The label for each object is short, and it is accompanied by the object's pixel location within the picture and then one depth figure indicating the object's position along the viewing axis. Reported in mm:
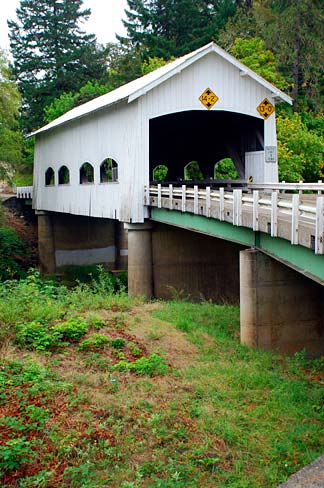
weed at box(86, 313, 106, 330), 12875
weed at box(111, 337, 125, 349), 12039
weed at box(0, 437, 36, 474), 7848
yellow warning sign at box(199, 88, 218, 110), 21281
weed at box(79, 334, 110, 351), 11719
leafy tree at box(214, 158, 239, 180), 33000
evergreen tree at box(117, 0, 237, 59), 45062
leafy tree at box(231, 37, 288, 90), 32044
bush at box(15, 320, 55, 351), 11372
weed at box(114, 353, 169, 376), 11032
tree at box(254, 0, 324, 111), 34750
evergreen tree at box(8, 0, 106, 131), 51062
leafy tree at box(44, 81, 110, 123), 43219
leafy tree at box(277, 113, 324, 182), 29297
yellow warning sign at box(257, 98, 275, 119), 22122
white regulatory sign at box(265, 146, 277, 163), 22453
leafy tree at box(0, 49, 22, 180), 30547
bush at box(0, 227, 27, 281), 32088
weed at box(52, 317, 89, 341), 12008
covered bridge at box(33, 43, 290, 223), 20969
